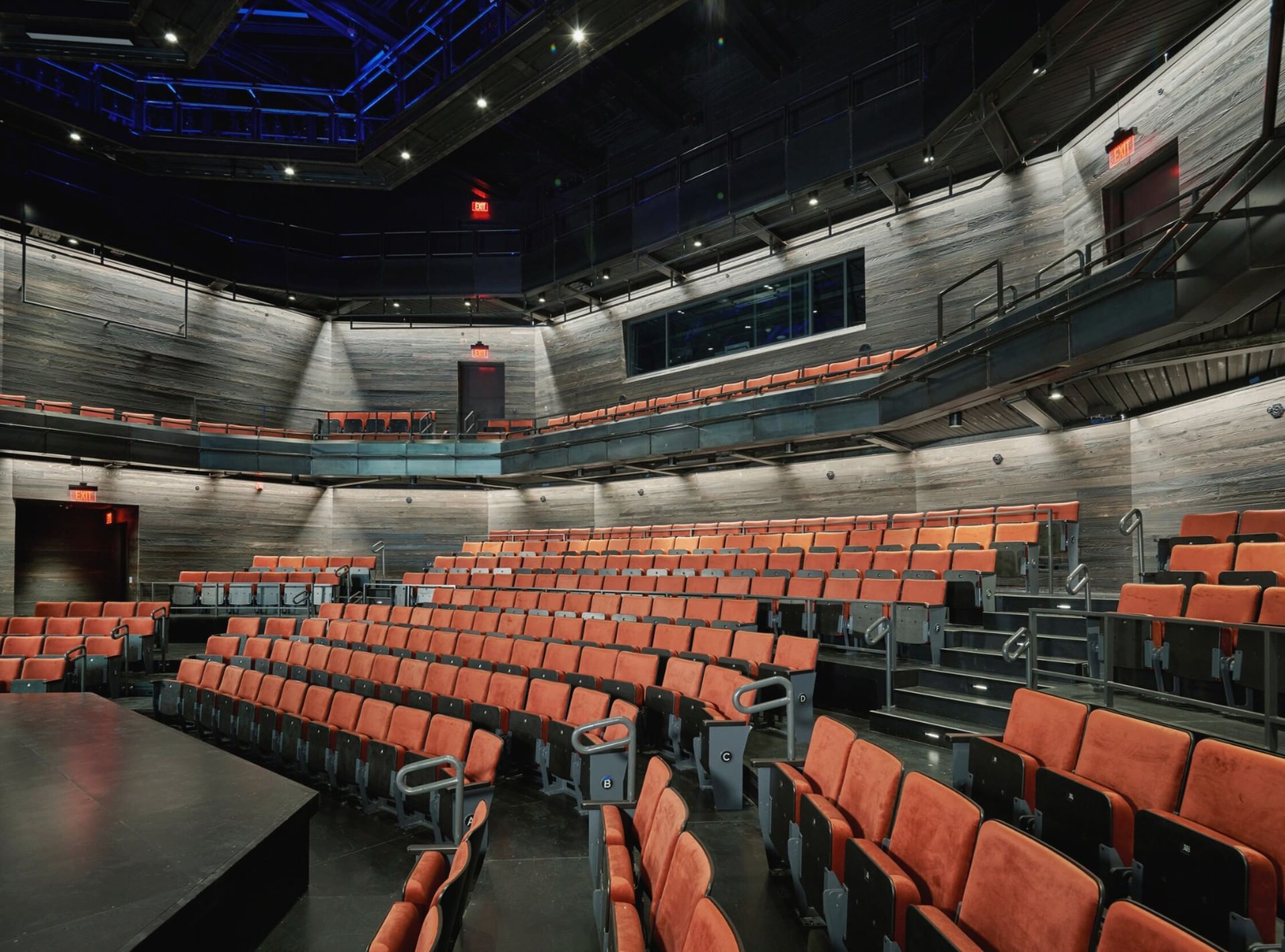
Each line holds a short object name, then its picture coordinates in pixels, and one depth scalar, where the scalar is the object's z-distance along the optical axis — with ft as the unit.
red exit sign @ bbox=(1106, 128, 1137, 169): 18.85
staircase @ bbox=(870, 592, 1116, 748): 10.21
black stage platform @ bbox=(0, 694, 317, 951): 5.85
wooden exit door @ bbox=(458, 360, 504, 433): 39.50
